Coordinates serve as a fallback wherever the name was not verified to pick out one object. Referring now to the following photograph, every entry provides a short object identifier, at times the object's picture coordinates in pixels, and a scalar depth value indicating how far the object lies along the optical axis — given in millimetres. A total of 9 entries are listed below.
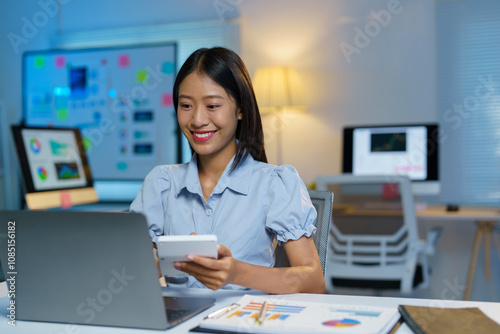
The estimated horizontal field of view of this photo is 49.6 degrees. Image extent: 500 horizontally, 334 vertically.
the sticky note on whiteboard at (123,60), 3982
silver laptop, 760
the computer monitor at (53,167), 2684
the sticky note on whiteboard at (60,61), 4102
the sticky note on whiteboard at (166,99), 3897
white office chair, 2557
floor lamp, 3447
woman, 1191
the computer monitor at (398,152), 3148
